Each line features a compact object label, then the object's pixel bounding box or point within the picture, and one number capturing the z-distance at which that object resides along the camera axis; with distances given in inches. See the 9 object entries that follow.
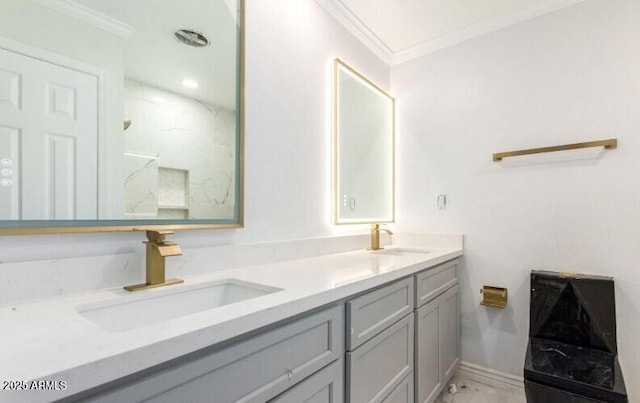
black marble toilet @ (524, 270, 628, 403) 49.9
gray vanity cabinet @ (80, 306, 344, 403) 22.0
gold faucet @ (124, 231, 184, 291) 38.0
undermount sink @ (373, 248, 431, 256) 79.5
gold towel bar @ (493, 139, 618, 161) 65.0
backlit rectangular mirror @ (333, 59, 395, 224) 75.9
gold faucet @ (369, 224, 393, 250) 80.7
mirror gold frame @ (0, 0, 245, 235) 32.3
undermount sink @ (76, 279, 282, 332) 32.8
